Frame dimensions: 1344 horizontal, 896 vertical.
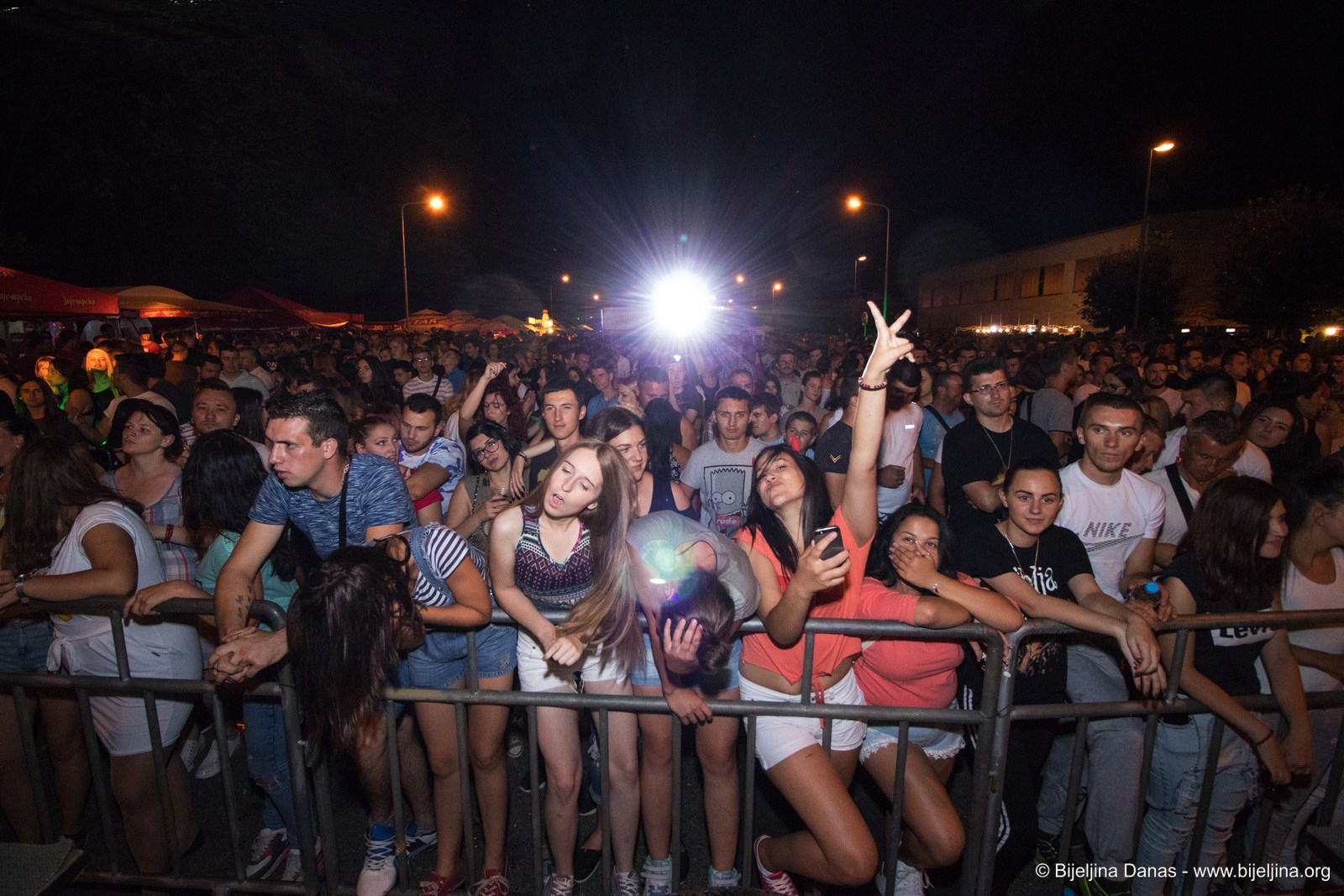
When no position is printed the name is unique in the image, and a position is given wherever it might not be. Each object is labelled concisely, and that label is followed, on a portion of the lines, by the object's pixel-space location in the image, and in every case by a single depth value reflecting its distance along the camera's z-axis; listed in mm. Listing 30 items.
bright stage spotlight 26531
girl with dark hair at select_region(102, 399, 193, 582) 4125
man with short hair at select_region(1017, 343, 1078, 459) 6957
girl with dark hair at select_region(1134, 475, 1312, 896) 2996
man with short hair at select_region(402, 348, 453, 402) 9469
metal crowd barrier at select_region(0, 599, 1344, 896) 2715
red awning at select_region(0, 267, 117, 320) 12117
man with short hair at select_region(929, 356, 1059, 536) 4641
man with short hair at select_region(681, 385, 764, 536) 5199
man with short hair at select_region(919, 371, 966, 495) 6785
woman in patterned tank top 3025
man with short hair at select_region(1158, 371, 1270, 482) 5672
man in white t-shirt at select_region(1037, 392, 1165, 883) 3408
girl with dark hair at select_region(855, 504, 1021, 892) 2875
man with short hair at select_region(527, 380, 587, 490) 4445
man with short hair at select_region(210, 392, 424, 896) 3098
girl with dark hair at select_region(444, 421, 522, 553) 4512
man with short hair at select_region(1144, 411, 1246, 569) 4090
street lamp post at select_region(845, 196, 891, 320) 21969
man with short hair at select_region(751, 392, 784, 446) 6031
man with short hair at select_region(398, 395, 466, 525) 4613
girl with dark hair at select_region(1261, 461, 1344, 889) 3127
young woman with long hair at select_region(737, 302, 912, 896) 2746
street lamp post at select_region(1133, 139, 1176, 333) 19953
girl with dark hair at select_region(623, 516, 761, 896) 2625
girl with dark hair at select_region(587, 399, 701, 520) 4035
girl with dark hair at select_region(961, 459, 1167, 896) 3014
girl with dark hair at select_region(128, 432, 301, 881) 3553
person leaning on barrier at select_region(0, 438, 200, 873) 3176
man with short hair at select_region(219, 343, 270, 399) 8844
